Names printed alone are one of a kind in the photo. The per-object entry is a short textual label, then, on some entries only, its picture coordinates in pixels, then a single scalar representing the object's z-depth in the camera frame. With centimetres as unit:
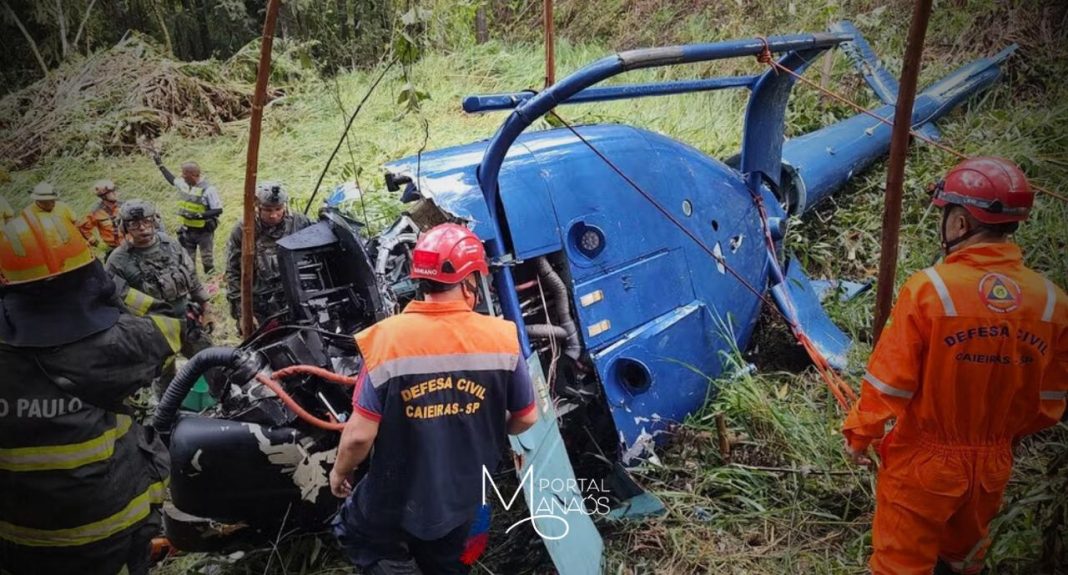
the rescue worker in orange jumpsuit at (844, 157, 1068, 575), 200
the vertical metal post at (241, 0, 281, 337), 240
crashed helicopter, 257
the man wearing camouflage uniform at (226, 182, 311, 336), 444
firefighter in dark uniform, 192
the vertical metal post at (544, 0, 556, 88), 410
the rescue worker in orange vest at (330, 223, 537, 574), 201
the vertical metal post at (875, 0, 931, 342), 193
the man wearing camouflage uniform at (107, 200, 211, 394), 445
